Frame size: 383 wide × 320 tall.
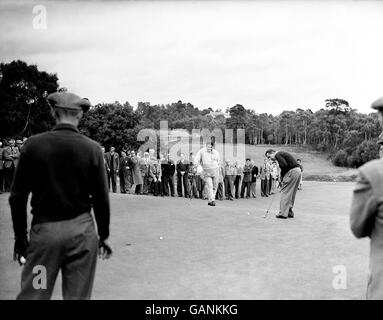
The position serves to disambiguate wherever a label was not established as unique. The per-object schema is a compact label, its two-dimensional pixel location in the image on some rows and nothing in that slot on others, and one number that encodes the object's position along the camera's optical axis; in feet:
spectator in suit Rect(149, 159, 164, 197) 62.44
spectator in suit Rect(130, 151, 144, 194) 62.49
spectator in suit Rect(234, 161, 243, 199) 69.82
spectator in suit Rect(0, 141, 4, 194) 51.51
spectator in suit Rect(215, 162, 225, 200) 64.87
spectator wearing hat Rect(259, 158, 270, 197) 75.25
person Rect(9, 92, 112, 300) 10.63
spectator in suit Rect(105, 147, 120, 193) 61.77
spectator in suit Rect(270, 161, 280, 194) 77.87
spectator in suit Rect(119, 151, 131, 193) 62.28
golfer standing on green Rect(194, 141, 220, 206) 44.47
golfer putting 34.17
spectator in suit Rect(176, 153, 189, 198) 64.23
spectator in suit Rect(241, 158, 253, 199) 70.08
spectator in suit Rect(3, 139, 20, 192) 51.85
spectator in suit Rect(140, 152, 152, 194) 63.16
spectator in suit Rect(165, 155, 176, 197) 63.55
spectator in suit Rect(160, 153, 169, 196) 63.05
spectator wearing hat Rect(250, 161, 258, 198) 70.72
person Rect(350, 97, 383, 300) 9.38
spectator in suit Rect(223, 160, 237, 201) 66.85
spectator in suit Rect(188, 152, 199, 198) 64.74
